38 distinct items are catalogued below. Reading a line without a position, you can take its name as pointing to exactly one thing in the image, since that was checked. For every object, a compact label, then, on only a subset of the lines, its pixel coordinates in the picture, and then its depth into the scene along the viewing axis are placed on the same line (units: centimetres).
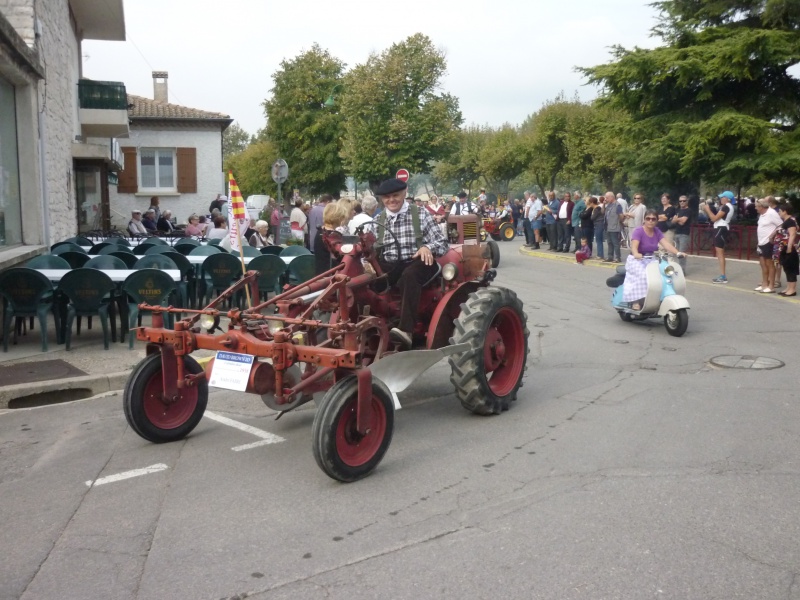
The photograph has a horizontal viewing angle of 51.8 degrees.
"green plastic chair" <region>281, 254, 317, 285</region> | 1265
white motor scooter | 1116
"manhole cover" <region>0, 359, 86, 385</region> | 842
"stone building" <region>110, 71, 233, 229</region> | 3378
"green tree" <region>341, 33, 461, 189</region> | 3334
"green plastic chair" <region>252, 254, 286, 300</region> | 1213
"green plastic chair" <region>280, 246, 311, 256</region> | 1372
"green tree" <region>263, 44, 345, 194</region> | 5306
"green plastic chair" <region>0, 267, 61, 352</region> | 970
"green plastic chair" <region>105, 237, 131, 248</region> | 1610
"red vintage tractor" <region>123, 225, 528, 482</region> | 533
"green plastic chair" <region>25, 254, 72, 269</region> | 1080
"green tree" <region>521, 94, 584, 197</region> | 4547
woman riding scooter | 1179
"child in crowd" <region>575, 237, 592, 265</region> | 2259
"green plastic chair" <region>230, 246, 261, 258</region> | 1317
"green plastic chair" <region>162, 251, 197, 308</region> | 1152
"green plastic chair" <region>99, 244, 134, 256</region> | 1281
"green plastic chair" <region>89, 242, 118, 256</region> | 1377
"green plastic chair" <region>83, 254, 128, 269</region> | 1116
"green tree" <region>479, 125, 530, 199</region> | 5647
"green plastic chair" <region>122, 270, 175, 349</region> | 1015
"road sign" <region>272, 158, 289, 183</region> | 2284
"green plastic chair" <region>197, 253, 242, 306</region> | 1213
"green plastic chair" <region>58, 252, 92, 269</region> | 1211
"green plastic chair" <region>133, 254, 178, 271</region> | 1135
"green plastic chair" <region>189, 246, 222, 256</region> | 1323
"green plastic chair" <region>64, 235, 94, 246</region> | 1561
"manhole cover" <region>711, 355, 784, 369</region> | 920
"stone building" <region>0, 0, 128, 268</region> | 1302
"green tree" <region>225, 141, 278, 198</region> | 6815
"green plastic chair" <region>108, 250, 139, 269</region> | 1201
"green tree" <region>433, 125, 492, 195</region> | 6225
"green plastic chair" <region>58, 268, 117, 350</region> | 984
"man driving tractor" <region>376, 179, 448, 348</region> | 679
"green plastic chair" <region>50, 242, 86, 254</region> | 1318
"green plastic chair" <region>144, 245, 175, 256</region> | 1246
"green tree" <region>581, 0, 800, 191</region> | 2205
